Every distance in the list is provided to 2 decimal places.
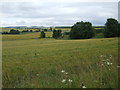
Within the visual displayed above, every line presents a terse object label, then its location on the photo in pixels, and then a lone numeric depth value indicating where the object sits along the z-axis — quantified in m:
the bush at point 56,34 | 100.12
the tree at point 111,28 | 67.44
